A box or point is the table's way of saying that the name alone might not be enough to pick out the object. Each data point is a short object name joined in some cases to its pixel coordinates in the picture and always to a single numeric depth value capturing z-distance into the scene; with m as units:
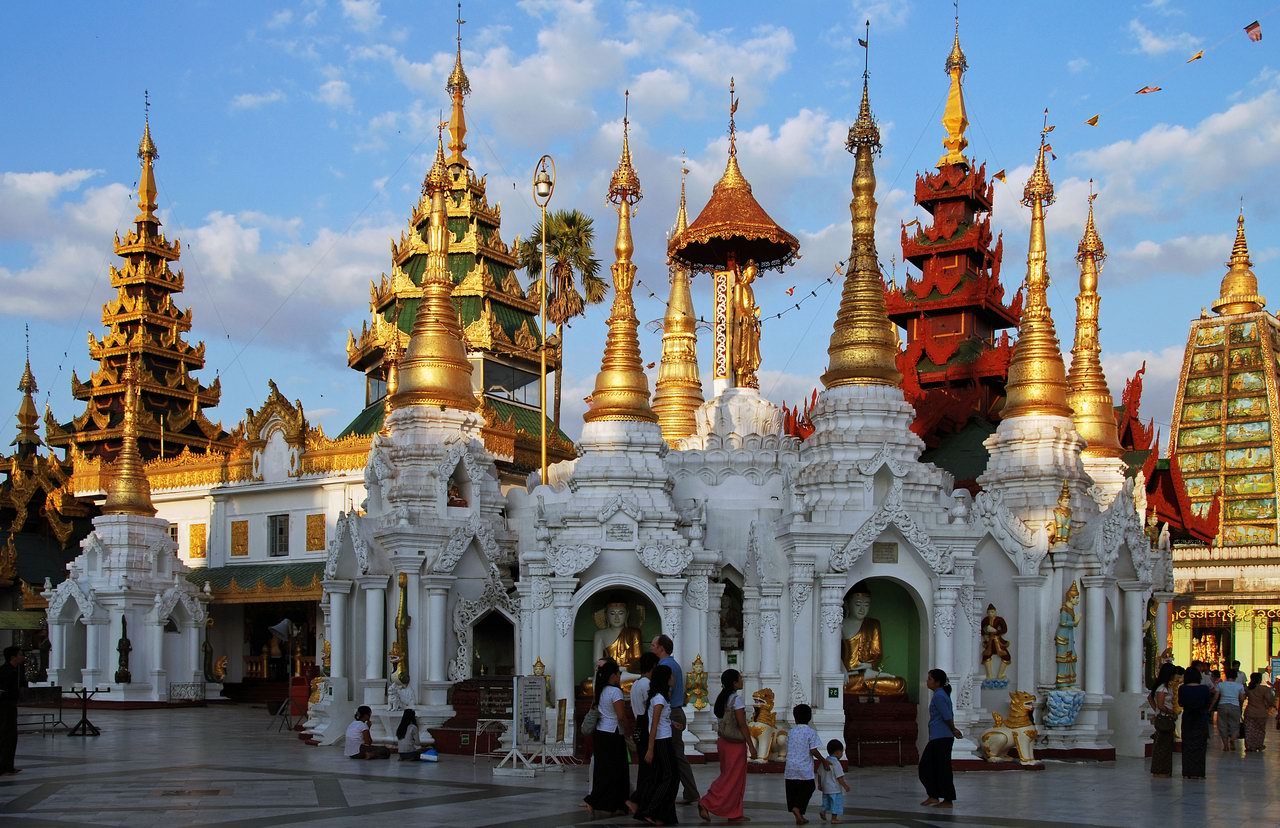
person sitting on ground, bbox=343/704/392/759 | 23.05
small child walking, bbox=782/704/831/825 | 15.30
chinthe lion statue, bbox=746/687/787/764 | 21.83
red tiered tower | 47.12
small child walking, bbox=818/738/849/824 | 15.69
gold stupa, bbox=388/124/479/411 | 28.09
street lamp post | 29.16
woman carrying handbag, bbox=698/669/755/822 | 15.02
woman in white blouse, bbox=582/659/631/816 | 15.81
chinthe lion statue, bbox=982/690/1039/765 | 22.47
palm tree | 46.44
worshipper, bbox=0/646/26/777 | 20.14
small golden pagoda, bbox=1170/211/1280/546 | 61.41
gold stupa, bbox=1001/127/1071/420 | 27.50
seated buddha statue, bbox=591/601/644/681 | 23.94
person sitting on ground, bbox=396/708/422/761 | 23.11
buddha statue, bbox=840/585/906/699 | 23.55
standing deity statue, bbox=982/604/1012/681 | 24.62
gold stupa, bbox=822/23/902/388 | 25.09
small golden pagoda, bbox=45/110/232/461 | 58.72
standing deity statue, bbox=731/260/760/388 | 29.36
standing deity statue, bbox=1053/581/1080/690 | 24.80
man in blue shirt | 15.70
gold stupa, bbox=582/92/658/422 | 25.30
